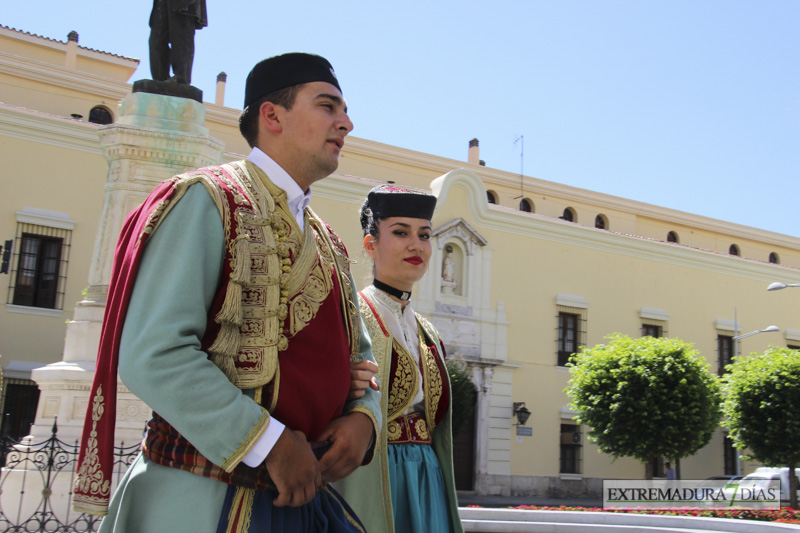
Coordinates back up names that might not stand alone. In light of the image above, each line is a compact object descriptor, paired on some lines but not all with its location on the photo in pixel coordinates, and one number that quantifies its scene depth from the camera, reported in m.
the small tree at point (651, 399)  16.52
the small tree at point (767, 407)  14.70
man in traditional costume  1.81
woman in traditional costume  3.32
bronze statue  7.60
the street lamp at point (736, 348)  24.73
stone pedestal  6.81
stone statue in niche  22.03
